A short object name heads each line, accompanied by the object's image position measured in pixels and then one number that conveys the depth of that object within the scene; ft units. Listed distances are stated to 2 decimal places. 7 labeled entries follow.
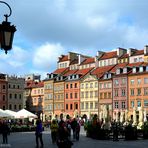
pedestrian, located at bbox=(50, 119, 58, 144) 70.90
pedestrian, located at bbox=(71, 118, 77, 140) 77.61
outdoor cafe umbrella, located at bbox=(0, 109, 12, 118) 123.41
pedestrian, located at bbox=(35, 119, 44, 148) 61.11
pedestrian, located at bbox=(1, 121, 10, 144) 71.53
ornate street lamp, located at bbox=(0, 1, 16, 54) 23.25
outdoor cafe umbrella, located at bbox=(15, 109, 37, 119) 132.67
